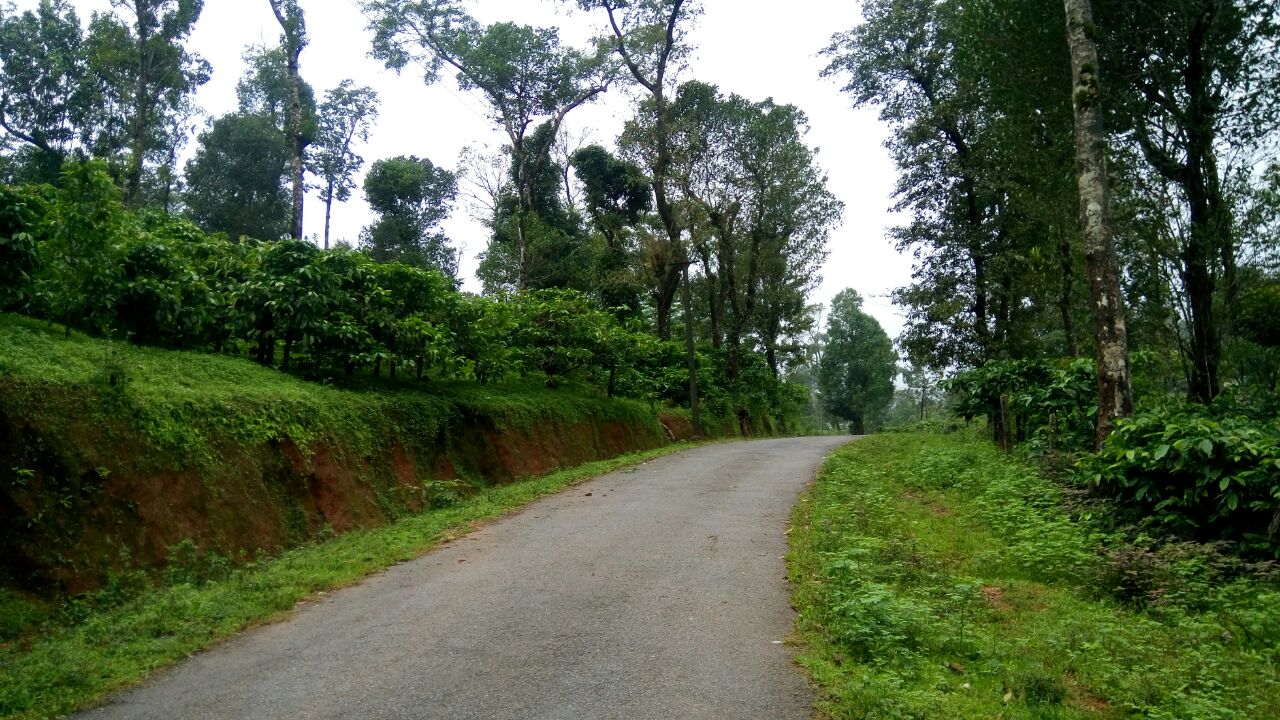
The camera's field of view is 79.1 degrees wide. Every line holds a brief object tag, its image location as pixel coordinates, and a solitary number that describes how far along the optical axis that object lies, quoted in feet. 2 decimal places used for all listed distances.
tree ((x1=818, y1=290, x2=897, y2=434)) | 200.75
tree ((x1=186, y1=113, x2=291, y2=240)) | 124.67
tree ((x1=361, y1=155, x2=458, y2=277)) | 122.72
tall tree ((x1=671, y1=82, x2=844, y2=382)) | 97.45
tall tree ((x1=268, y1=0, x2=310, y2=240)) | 63.93
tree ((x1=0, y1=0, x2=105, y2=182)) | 87.40
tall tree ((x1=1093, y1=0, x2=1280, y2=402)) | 35.63
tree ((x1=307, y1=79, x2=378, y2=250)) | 125.08
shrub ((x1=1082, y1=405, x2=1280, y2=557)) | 23.73
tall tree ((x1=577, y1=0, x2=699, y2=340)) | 89.35
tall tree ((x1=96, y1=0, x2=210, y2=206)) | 81.61
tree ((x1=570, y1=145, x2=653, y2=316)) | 101.76
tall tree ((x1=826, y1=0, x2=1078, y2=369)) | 60.39
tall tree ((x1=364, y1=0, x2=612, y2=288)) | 89.71
